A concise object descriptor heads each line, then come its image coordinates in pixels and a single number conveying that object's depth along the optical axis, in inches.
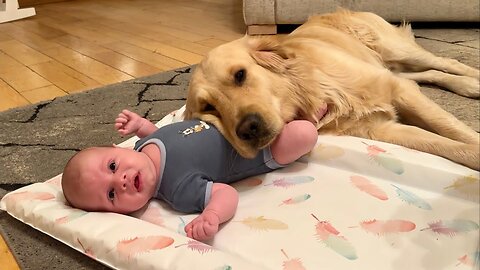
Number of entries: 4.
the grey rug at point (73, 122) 51.1
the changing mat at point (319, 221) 42.2
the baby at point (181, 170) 48.0
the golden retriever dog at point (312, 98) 53.0
